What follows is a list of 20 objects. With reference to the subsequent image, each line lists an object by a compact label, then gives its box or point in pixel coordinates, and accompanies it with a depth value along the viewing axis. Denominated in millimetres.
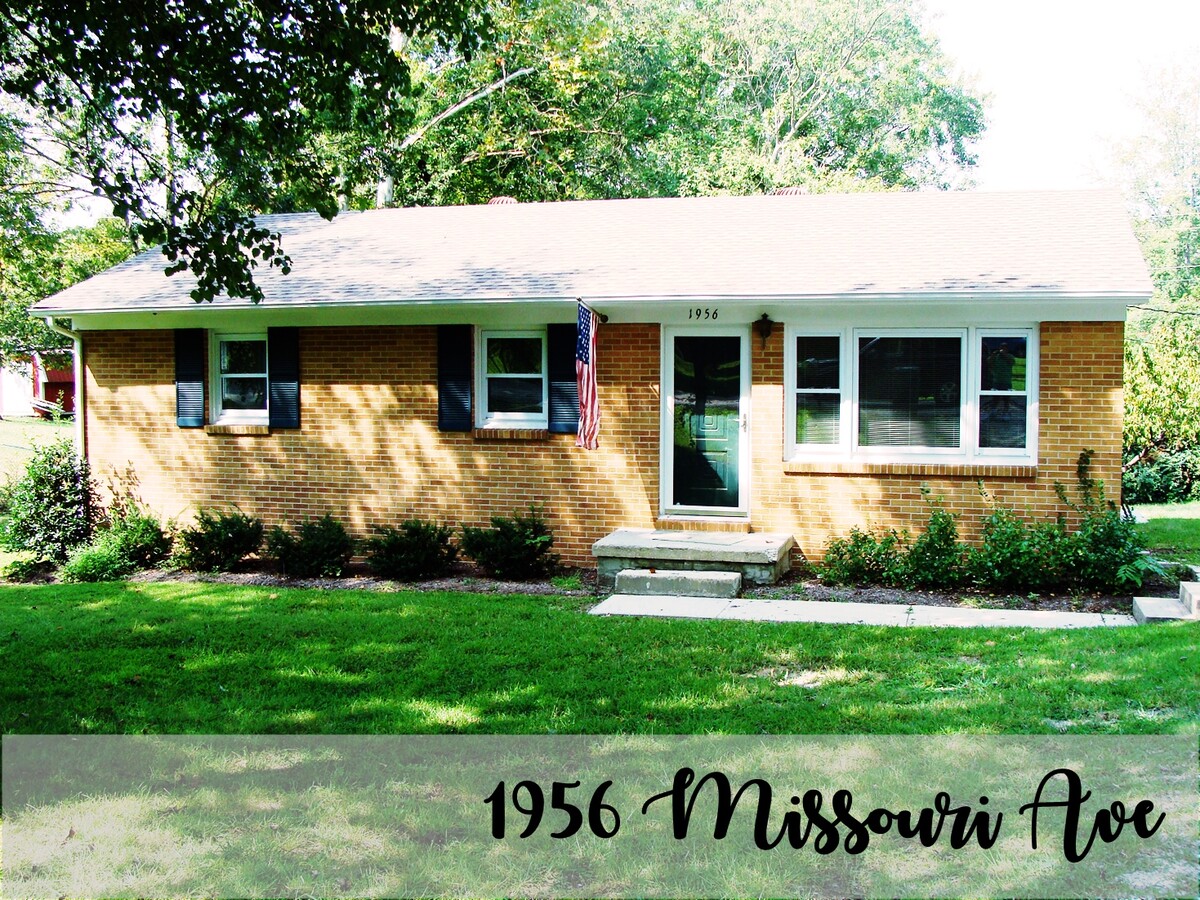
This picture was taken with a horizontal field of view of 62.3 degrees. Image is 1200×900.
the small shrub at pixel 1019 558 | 9281
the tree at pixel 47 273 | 23719
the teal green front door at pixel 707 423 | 10969
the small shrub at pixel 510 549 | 10609
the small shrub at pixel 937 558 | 9664
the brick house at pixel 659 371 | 10047
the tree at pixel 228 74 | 6812
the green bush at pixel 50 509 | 12273
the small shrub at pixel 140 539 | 11773
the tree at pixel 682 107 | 23266
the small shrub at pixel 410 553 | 10734
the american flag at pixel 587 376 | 10227
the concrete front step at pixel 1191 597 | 8070
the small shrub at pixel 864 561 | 9961
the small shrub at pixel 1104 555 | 9195
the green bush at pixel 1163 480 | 18344
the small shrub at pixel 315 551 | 11078
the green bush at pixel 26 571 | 11790
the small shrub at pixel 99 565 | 11352
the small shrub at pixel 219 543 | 11453
